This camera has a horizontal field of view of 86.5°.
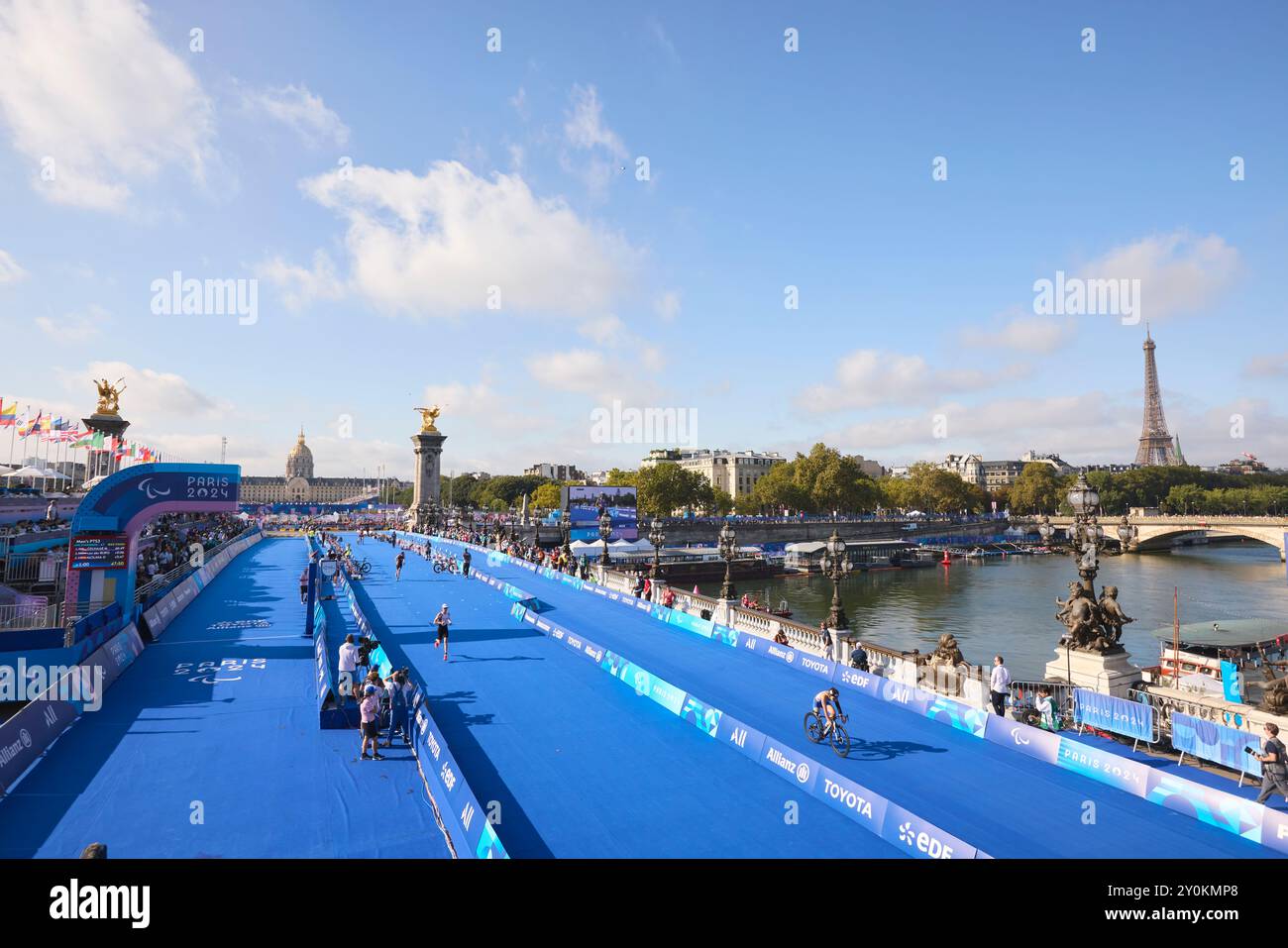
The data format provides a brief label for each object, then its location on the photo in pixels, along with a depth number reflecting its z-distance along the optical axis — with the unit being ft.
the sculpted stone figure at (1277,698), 40.29
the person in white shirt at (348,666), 46.55
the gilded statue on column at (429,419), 308.40
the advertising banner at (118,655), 54.54
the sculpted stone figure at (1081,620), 48.60
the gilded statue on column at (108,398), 240.94
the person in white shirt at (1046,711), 43.96
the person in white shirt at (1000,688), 44.50
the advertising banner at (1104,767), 34.27
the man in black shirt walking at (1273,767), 31.45
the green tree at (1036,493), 467.52
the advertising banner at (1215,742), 35.47
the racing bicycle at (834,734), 39.83
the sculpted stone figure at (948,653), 51.85
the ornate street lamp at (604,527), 130.41
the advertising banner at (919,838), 26.13
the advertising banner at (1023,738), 38.65
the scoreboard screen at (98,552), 63.58
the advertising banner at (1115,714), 40.32
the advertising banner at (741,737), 39.55
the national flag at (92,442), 159.02
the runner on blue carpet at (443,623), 64.18
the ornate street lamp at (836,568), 62.54
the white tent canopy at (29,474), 169.13
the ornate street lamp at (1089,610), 48.49
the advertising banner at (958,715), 42.98
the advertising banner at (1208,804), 29.40
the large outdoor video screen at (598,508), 245.04
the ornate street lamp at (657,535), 127.75
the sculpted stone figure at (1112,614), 48.34
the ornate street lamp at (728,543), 90.93
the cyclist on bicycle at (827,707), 40.55
